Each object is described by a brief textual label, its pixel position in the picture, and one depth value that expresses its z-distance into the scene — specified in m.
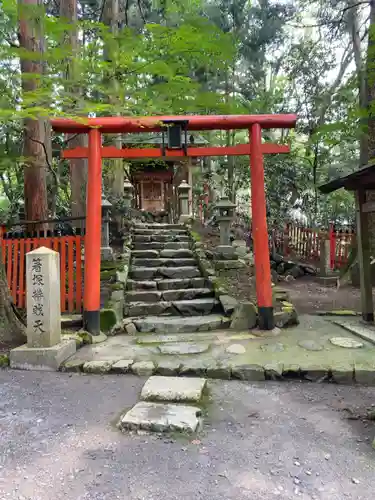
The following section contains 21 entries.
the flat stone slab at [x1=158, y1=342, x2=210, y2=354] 5.02
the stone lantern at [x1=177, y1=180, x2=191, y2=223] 12.78
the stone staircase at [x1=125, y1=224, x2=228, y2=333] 6.27
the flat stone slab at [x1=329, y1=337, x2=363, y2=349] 5.05
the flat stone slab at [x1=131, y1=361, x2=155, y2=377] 4.42
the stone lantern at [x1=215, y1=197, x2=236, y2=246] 9.16
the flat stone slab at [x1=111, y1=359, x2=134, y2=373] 4.49
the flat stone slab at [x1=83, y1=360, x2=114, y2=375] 4.51
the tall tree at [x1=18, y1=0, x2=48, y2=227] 6.35
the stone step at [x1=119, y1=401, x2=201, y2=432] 3.02
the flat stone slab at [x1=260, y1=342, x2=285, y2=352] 4.99
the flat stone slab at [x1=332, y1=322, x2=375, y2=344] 5.36
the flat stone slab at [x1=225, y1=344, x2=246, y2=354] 4.95
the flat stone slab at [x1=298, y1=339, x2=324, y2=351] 5.01
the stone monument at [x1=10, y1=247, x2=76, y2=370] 4.58
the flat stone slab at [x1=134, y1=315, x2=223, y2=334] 6.15
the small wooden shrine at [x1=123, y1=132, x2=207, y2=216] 17.77
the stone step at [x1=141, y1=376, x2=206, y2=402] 3.60
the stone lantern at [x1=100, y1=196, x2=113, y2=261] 8.65
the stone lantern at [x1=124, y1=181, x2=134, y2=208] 12.35
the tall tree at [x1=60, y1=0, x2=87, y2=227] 5.14
